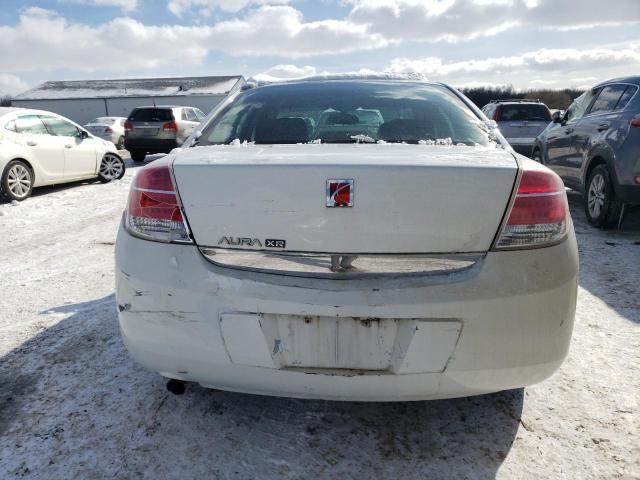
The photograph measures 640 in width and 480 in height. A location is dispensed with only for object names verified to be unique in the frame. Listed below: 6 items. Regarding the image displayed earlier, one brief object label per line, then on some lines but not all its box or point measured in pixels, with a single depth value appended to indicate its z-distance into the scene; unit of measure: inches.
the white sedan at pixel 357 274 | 71.3
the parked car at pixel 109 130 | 772.6
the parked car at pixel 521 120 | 500.1
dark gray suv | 204.8
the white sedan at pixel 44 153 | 317.4
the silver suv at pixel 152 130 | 554.9
